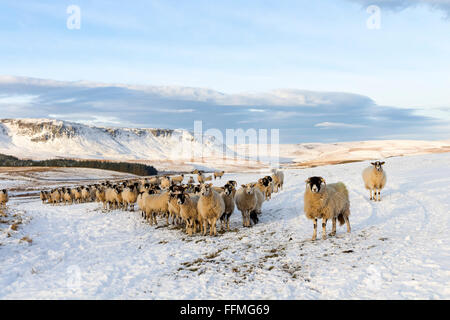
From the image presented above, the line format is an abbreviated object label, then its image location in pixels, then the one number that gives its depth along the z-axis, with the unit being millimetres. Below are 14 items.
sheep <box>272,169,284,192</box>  29234
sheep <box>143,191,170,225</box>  18328
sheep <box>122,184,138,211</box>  24469
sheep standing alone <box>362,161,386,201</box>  18828
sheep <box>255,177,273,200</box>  21598
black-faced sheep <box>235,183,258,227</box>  15712
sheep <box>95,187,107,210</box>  28206
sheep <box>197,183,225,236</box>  14070
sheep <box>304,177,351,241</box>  11055
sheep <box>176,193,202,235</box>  15047
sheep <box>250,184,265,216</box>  16438
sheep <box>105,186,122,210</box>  25797
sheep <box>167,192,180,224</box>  16312
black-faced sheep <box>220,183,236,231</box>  15677
